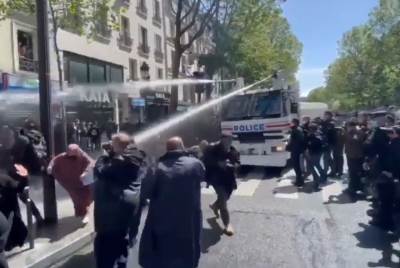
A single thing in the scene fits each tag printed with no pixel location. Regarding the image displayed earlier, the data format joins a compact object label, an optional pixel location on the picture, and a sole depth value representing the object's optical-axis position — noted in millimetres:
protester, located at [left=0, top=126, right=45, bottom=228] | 5602
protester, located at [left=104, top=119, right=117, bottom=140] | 22650
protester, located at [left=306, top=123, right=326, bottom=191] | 10445
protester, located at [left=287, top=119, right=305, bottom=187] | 10570
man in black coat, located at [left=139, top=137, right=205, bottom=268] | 3998
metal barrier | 5617
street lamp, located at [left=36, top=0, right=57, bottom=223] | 6605
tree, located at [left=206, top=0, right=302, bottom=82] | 26953
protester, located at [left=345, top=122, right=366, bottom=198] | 9422
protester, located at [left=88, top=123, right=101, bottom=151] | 20067
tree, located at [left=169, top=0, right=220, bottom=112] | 21906
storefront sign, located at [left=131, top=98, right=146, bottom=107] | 28844
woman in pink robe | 6656
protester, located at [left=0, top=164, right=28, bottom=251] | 4512
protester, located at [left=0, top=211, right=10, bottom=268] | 3674
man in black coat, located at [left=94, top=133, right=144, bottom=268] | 4230
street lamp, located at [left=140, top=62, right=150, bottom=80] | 19231
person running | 6750
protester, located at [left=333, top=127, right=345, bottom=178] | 11180
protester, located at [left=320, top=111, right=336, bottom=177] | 11096
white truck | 12469
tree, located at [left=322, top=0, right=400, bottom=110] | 35000
